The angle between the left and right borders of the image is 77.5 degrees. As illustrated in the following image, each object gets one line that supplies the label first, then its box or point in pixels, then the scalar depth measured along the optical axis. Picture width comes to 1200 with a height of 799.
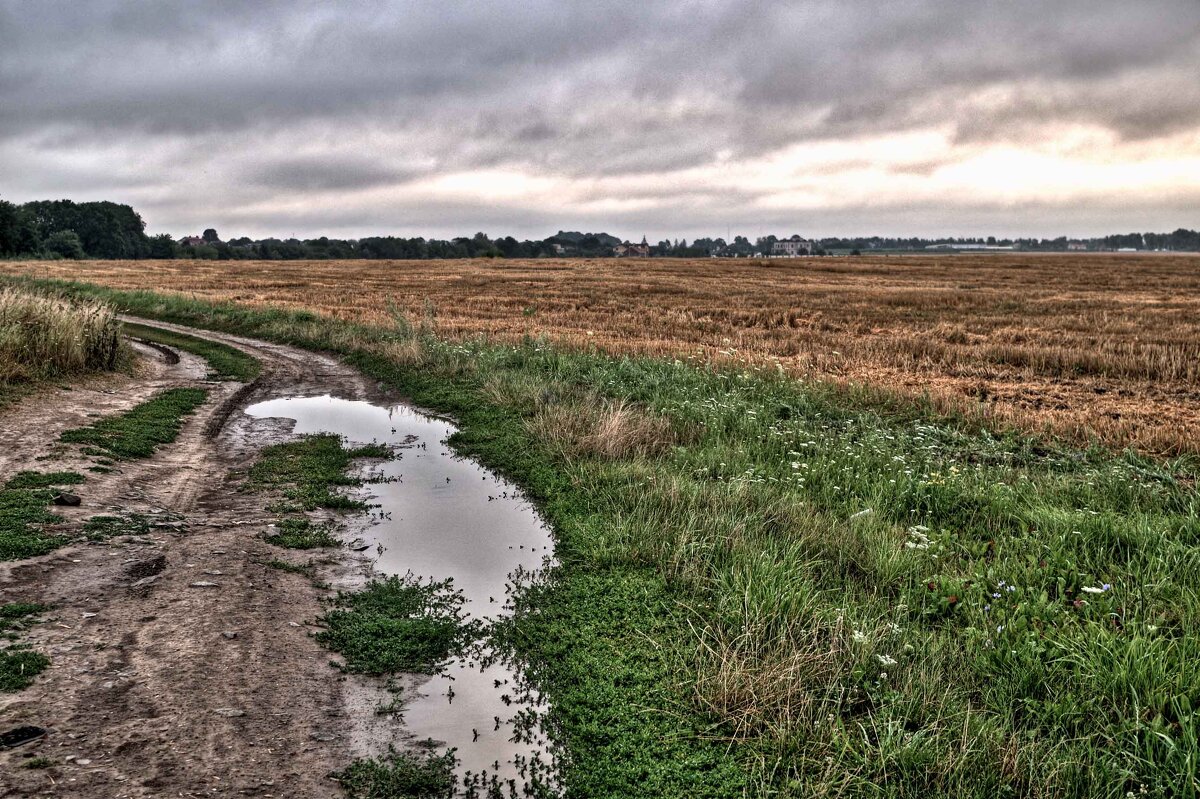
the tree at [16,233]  82.55
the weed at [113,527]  6.89
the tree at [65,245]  105.56
